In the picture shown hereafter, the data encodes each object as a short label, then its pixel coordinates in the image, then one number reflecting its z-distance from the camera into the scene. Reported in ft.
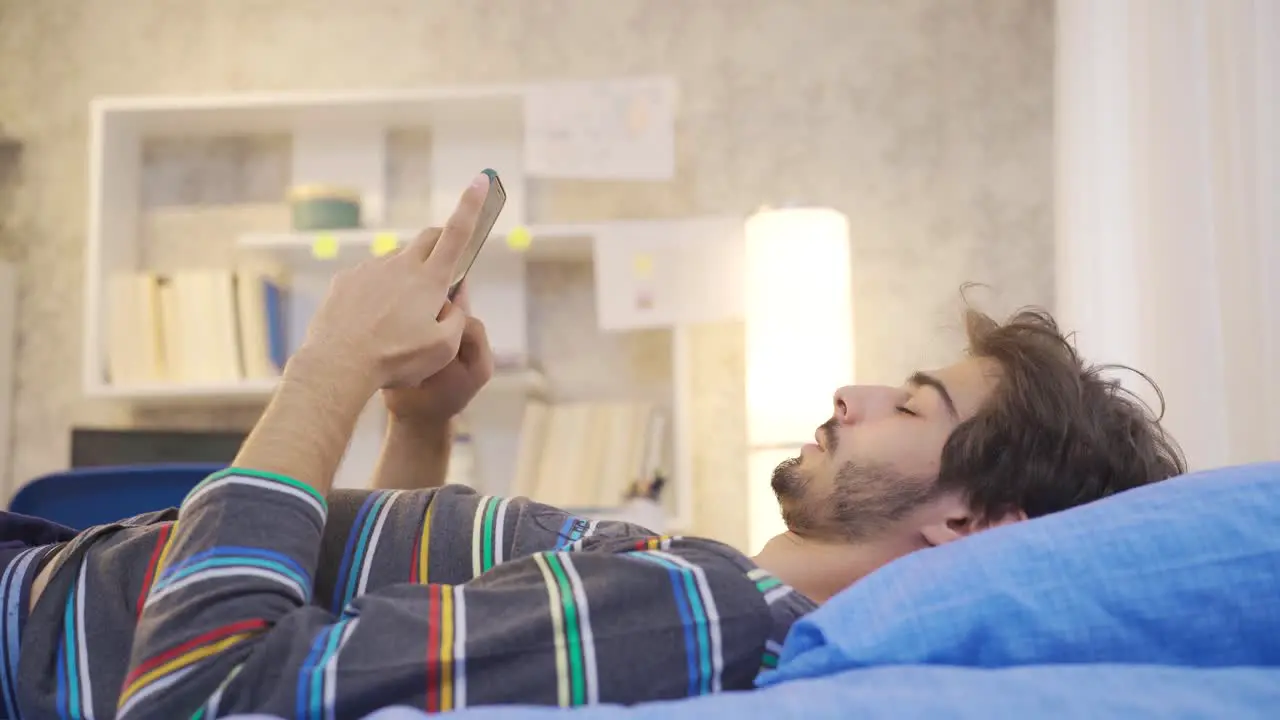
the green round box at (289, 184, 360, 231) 9.34
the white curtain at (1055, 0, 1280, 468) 4.79
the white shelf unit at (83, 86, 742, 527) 9.22
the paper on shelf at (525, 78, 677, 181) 9.37
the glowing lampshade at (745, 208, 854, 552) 8.16
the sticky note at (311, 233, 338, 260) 9.22
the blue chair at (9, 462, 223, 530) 5.78
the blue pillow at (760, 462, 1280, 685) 2.67
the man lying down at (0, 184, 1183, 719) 2.64
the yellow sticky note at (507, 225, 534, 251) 9.05
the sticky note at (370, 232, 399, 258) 9.21
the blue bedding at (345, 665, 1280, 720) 2.23
